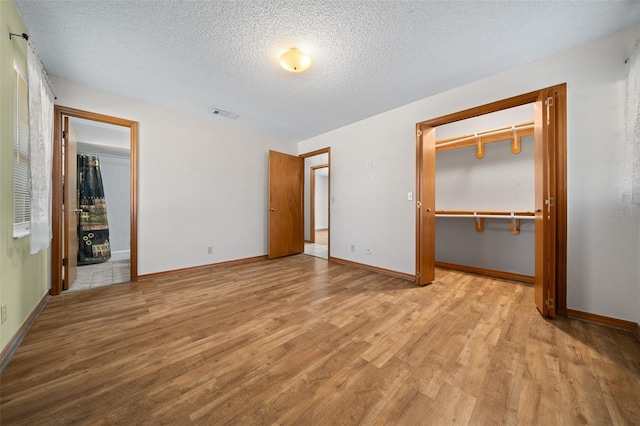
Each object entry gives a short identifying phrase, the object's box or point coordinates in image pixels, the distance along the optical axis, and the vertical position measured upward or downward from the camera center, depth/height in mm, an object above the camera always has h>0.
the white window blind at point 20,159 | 1632 +410
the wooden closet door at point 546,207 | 2010 +44
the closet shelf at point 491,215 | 2848 -41
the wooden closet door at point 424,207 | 2884 +63
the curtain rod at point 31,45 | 1527 +1227
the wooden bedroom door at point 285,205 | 4301 +145
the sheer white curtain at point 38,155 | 1668 +448
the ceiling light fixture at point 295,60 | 2006 +1368
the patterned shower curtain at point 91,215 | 3926 -41
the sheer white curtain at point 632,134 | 1548 +545
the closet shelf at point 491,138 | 2863 +1013
